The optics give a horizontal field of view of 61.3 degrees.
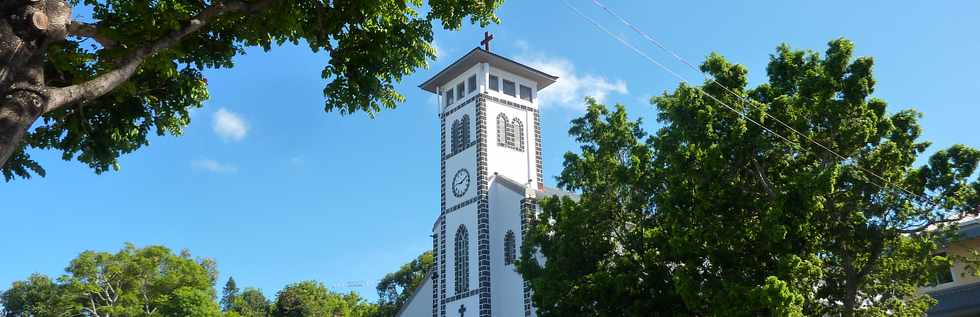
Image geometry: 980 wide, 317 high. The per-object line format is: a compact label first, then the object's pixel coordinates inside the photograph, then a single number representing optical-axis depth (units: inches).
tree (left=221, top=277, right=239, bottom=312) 3046.3
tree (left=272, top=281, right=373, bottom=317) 2280.9
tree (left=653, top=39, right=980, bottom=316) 631.8
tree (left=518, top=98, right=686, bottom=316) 772.0
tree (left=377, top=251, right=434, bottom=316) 2180.1
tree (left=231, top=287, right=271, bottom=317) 2605.8
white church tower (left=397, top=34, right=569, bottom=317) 1213.7
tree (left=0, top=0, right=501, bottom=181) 380.8
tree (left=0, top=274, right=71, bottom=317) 2266.2
